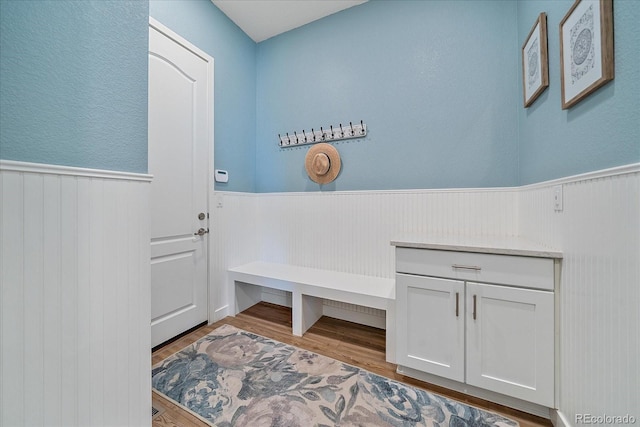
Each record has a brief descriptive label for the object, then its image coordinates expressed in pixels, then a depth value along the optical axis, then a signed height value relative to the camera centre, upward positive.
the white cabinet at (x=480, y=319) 1.13 -0.56
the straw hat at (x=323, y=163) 2.20 +0.46
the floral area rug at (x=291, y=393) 1.17 -0.99
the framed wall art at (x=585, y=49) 0.87 +0.65
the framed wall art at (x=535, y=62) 1.30 +0.86
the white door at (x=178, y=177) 1.75 +0.29
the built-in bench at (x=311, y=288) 1.66 -0.58
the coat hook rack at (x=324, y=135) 2.14 +0.73
